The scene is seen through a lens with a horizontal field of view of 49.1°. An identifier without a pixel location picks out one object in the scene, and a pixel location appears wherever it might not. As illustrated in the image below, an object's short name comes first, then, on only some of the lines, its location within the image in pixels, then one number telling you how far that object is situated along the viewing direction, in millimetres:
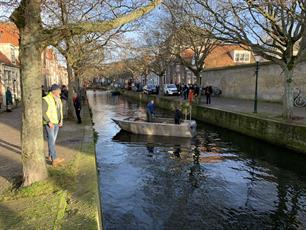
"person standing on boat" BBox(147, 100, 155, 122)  18391
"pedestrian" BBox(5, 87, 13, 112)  23092
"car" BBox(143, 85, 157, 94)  48562
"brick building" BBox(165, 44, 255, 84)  52469
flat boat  16781
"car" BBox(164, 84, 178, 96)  43531
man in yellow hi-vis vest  7570
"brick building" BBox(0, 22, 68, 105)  28656
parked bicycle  22823
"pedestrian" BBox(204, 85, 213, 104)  27628
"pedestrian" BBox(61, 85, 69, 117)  24064
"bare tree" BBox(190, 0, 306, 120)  14250
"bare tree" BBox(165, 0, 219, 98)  16609
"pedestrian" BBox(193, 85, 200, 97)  29062
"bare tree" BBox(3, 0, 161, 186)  5855
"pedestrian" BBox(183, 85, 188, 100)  35125
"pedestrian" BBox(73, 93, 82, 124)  16481
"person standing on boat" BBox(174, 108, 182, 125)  17453
